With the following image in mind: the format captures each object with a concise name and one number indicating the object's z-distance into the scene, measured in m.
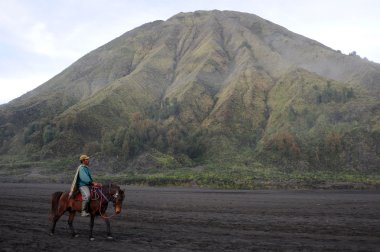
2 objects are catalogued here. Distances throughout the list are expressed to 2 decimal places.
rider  17.44
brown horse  17.53
